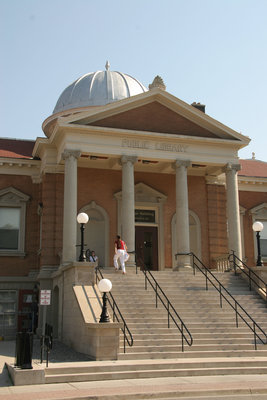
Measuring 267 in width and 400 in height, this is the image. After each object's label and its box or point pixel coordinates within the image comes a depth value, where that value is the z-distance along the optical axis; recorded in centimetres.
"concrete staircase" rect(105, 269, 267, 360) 1531
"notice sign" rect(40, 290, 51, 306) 1551
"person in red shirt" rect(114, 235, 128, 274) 2052
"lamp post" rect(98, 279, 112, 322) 1483
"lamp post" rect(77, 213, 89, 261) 1868
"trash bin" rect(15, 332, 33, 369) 1215
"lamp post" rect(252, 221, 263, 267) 2127
